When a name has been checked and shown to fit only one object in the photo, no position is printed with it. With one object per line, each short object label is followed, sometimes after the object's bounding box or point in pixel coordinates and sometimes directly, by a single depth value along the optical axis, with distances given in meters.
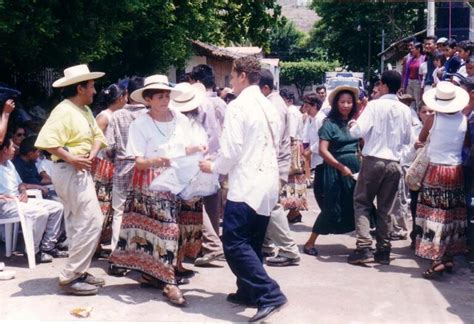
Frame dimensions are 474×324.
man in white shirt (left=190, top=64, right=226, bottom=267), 6.80
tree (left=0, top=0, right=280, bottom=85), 8.98
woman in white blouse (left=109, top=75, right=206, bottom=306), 5.63
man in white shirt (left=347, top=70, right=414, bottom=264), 6.83
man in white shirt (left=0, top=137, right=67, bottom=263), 6.89
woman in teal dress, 7.22
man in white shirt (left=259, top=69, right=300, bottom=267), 6.81
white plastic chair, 6.77
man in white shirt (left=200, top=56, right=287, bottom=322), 5.12
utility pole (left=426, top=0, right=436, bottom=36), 17.06
